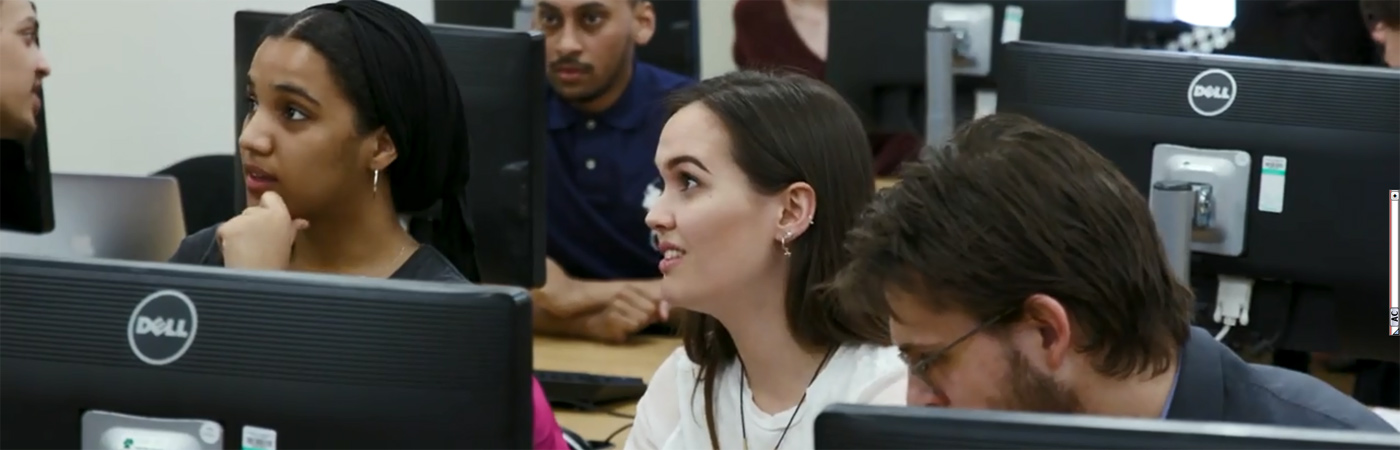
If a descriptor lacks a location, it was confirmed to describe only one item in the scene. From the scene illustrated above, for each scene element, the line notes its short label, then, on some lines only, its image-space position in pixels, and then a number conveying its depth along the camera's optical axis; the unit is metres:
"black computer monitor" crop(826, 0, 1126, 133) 6.32
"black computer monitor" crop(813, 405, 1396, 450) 3.12
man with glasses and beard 3.99
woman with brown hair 4.52
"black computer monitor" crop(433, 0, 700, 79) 6.26
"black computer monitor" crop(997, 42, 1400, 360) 4.67
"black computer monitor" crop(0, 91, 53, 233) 4.79
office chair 5.75
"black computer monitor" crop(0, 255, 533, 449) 3.79
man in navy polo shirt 5.93
